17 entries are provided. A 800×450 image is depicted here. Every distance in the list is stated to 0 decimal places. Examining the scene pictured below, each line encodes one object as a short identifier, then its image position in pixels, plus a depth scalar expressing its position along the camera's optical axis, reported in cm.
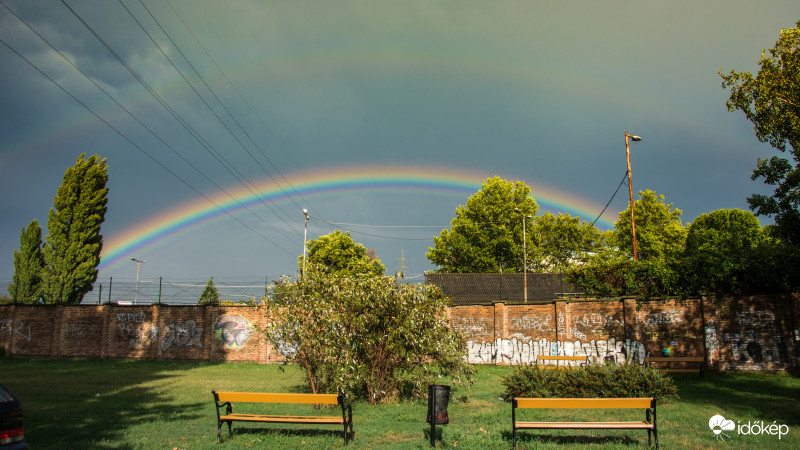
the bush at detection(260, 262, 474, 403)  1142
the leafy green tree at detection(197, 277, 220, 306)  2648
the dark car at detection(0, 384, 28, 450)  536
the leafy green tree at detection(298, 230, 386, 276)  5478
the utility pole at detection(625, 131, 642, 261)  2570
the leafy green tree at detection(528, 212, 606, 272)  4909
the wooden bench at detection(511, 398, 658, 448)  770
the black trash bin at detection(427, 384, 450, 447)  826
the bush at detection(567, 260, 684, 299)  2048
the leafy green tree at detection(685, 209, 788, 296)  1828
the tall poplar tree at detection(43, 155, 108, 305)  3173
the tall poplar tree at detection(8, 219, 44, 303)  3228
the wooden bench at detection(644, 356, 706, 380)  1719
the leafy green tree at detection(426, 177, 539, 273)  4581
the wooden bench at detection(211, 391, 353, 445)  838
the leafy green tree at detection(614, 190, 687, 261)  4472
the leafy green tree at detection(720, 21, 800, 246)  1596
